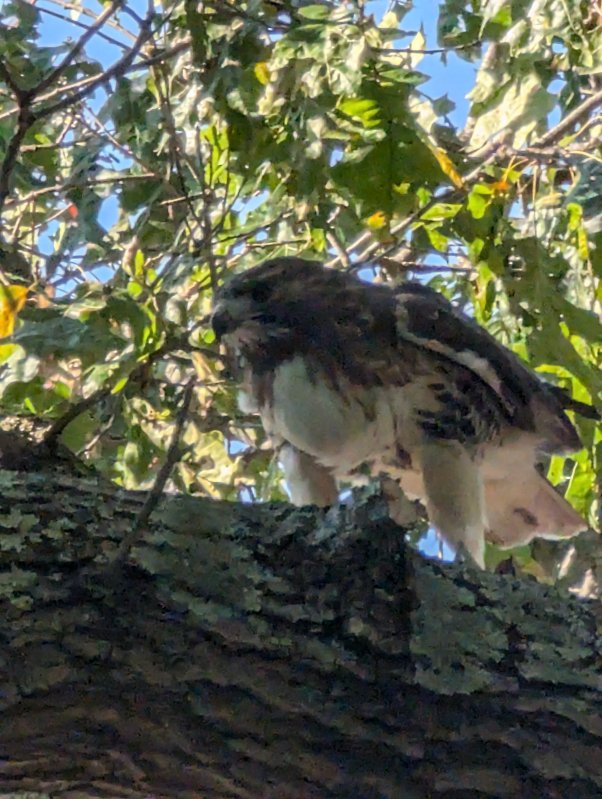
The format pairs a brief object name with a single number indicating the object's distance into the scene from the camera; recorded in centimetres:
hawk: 1002
